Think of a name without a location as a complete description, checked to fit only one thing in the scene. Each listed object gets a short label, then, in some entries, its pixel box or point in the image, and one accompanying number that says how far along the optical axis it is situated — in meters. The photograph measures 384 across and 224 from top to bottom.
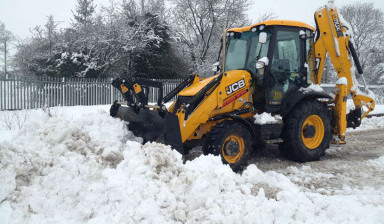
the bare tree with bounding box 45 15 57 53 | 19.98
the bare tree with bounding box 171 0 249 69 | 21.72
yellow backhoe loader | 4.92
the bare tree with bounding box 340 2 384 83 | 31.36
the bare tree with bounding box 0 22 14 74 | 34.58
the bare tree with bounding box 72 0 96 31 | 21.02
